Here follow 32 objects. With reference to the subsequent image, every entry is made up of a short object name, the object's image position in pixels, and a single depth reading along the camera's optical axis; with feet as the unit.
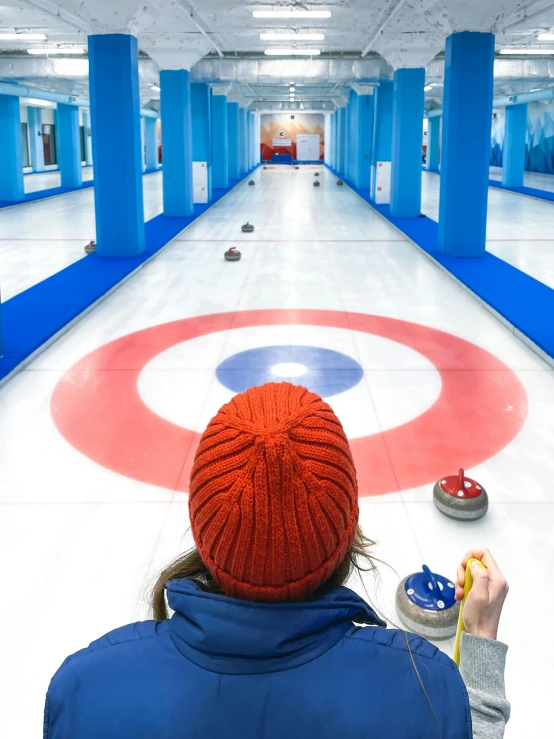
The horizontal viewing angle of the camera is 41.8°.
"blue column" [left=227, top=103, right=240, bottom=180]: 108.59
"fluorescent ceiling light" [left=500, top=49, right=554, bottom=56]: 59.31
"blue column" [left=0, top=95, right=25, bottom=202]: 70.44
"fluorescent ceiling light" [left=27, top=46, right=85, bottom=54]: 58.80
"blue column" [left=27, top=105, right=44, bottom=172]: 122.31
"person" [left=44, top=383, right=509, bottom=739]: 3.54
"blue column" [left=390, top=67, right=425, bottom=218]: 55.93
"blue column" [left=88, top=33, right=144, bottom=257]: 37.76
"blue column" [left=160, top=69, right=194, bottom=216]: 57.16
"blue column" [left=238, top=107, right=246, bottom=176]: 123.24
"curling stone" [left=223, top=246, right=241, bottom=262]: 40.27
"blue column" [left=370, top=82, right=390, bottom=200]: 72.69
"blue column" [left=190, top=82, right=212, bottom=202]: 71.36
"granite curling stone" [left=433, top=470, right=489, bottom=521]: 12.80
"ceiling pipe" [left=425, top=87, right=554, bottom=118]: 80.83
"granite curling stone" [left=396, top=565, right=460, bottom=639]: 9.95
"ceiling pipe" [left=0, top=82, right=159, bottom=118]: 67.92
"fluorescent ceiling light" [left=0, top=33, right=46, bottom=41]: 51.06
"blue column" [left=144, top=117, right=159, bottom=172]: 132.26
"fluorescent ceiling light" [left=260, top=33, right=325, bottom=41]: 50.03
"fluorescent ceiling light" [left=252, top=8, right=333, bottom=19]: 42.16
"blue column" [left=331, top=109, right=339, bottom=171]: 141.59
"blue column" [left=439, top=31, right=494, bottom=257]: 37.17
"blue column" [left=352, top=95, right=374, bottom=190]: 91.35
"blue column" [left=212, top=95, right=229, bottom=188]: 90.58
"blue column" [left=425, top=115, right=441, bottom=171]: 128.36
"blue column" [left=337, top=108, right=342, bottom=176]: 124.77
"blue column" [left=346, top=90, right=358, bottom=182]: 96.61
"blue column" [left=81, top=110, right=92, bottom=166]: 135.33
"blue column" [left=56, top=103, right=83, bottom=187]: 94.53
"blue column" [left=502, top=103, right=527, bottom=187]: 91.71
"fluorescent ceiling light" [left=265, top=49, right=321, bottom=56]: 57.98
